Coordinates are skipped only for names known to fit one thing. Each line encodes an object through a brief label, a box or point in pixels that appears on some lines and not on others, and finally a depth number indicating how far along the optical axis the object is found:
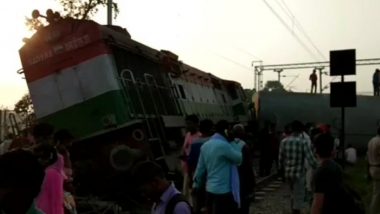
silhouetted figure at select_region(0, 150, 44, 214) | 3.59
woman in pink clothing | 4.66
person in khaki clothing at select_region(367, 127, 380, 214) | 10.64
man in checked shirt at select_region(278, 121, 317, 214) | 10.70
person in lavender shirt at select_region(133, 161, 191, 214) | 3.97
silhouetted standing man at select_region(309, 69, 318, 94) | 37.70
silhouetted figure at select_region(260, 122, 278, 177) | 20.06
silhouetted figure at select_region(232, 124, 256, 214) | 8.62
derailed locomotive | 11.16
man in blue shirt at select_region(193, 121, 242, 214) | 7.71
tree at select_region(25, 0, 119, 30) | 19.59
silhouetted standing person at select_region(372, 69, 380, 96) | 31.72
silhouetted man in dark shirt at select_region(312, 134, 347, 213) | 5.36
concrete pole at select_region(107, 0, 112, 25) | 19.75
